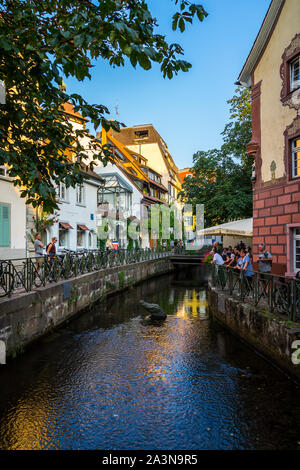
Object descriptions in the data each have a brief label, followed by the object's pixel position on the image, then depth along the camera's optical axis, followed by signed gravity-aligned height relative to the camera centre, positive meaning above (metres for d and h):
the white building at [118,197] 31.64 +4.24
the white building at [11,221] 14.41 +0.90
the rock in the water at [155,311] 11.68 -2.53
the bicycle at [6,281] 7.47 -0.90
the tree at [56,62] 3.57 +2.27
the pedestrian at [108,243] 26.44 -0.23
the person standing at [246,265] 8.95 -0.82
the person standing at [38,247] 12.33 -0.24
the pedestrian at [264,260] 9.82 -0.62
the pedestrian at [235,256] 13.78 -0.72
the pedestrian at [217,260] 13.79 -0.84
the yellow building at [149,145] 53.09 +15.03
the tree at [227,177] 22.03 +4.64
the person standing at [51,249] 12.99 -0.33
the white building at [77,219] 19.66 +1.38
